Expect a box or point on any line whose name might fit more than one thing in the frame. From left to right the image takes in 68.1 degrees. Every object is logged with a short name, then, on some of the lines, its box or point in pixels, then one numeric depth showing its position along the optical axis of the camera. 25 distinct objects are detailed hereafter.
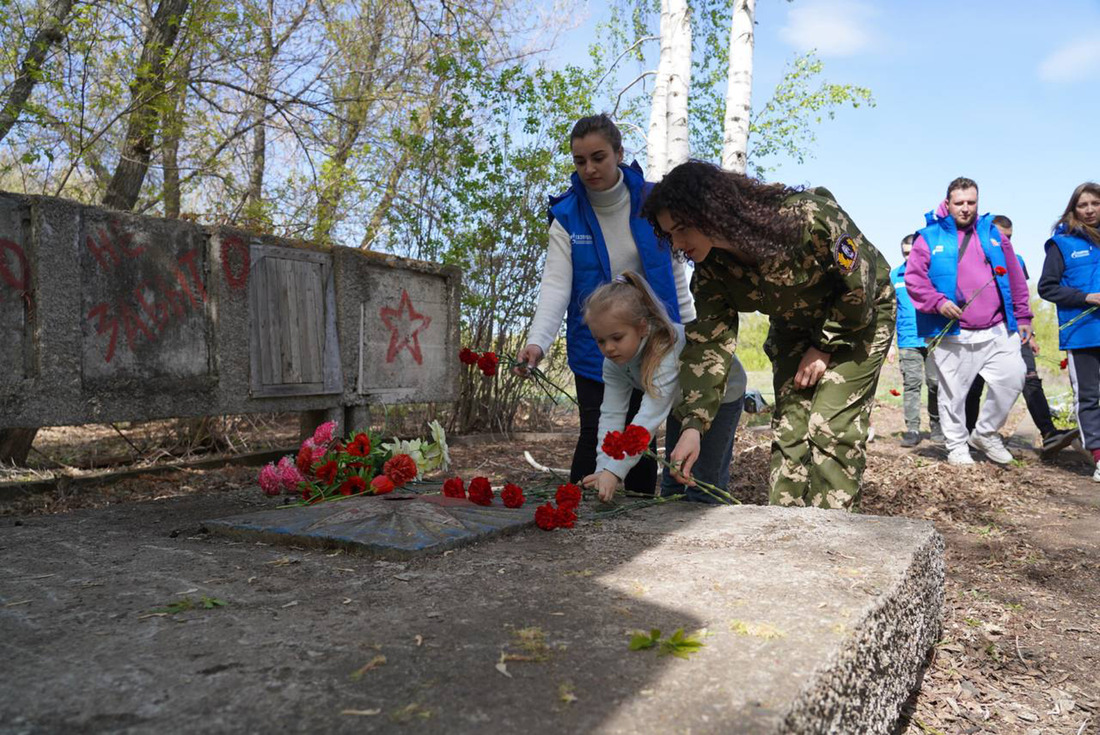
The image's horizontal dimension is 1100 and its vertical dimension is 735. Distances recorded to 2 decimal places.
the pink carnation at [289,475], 2.99
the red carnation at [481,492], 2.68
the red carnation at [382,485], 2.83
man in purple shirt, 5.69
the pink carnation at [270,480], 3.03
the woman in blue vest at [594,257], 3.20
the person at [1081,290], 5.29
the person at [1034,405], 6.18
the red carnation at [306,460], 3.02
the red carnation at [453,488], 2.80
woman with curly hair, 2.48
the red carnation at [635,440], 2.50
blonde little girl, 2.81
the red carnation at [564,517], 2.42
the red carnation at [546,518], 2.40
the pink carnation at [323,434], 3.19
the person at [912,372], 7.34
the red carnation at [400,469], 2.90
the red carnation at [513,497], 2.66
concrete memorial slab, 1.20
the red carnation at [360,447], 3.03
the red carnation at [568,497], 2.47
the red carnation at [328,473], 2.93
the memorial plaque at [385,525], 2.16
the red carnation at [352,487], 2.93
